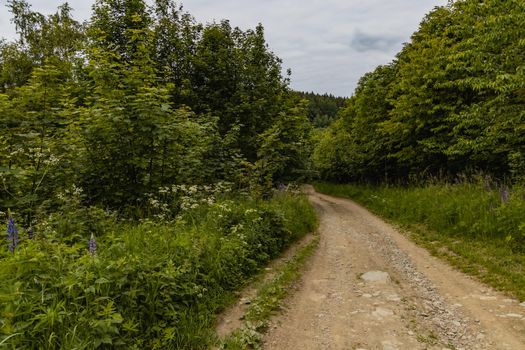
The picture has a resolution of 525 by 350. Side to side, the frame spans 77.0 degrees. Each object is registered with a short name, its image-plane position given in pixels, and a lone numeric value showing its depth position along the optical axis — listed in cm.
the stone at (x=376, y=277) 660
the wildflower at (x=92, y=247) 400
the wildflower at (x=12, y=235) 375
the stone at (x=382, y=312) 504
